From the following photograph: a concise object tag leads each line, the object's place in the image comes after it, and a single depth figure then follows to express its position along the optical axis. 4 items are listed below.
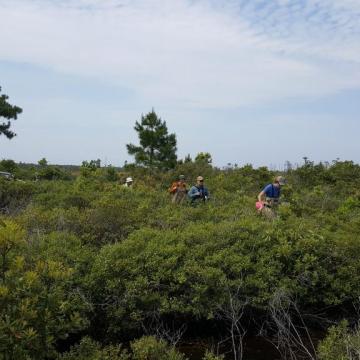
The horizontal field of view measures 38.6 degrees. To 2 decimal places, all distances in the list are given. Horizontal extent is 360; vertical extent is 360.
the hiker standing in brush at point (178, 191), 12.60
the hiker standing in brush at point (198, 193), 11.90
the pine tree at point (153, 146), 25.95
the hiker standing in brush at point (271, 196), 10.23
